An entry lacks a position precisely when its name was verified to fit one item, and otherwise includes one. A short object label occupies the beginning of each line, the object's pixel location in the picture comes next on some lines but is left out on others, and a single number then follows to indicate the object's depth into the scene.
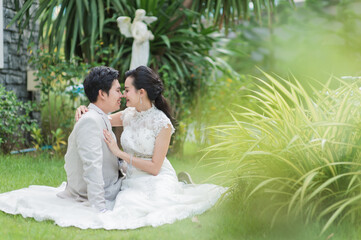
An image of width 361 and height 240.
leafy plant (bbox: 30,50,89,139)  6.01
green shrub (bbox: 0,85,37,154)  5.43
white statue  5.97
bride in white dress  2.85
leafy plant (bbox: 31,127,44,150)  5.71
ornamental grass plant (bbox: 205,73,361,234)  2.66
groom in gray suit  2.90
